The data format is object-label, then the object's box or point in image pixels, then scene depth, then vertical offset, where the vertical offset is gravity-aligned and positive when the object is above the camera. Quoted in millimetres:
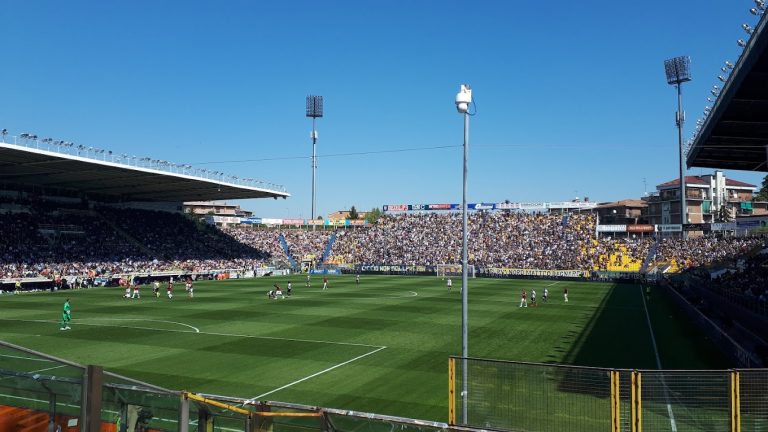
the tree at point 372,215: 187125 +11534
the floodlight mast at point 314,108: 96625 +24914
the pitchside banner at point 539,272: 70125 -3151
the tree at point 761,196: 105894 +11106
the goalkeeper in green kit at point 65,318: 28038 -3800
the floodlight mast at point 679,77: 75125 +24004
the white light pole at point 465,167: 11742 +1873
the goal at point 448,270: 77875 -3165
